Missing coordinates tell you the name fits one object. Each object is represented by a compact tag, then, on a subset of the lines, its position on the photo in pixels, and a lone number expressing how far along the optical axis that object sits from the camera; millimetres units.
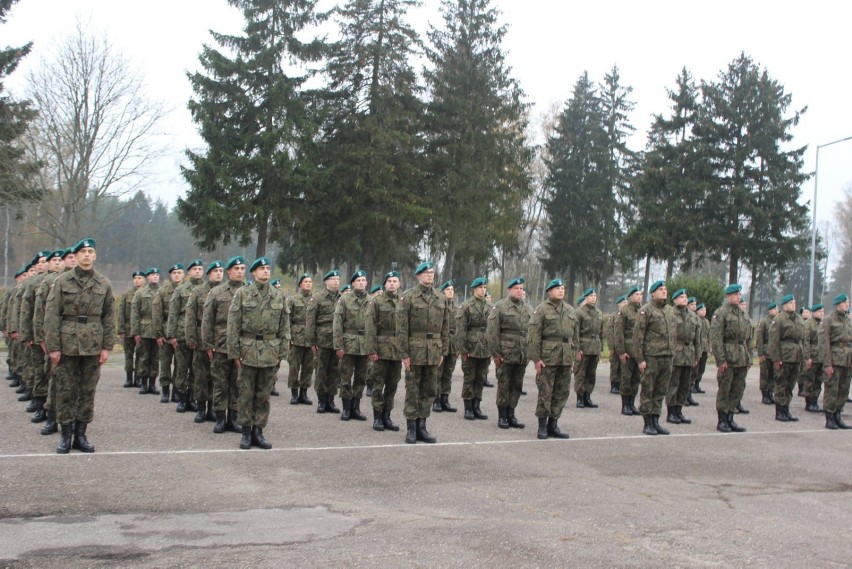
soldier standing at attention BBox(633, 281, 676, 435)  10438
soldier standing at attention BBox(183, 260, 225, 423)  9891
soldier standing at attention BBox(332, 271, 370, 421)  10805
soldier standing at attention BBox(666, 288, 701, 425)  11312
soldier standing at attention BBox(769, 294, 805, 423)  12297
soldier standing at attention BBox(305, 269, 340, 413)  11445
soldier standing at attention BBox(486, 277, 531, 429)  10391
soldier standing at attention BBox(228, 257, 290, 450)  8375
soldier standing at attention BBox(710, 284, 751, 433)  10945
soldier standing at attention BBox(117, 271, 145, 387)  13602
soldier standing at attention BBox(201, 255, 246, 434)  9297
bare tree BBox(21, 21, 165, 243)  27141
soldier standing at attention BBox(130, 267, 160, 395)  12734
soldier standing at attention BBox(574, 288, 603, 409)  13258
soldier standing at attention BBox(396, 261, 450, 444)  9125
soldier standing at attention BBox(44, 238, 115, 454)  7676
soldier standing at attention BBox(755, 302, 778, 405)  13133
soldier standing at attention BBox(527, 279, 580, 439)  9648
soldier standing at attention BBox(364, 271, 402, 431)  9867
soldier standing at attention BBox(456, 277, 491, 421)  11289
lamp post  25608
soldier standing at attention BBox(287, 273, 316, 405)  12344
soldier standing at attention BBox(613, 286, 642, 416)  12625
